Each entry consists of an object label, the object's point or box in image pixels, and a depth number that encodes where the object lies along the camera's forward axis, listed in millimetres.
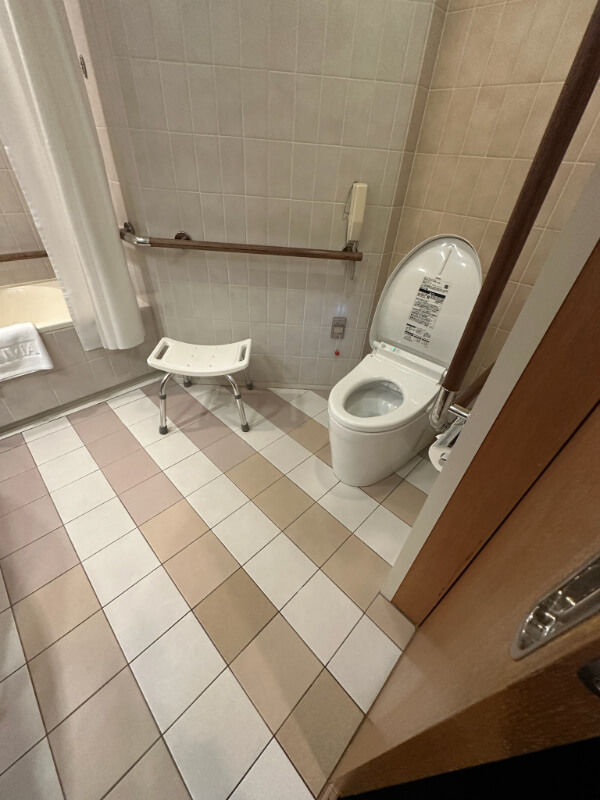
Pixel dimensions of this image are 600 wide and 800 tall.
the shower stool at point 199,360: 1479
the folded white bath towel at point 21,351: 1400
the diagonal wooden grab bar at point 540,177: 366
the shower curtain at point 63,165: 1038
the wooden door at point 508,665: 197
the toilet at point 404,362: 1196
